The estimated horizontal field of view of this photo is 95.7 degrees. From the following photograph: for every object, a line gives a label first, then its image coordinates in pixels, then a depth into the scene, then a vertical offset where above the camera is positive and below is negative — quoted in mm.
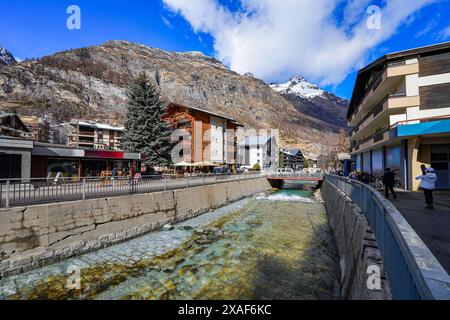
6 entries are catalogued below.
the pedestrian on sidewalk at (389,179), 11617 -729
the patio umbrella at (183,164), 28786 +123
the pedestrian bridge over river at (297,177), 37175 -2075
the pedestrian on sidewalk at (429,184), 8208 -700
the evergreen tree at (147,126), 27016 +5178
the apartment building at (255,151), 78000 +5532
